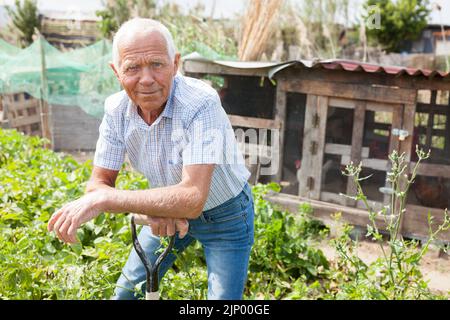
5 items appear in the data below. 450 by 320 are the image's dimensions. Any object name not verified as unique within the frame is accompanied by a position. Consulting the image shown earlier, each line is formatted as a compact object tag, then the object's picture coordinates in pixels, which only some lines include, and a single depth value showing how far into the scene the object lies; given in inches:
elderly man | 66.0
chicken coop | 193.5
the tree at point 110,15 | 652.7
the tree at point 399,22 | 719.7
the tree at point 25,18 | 719.1
